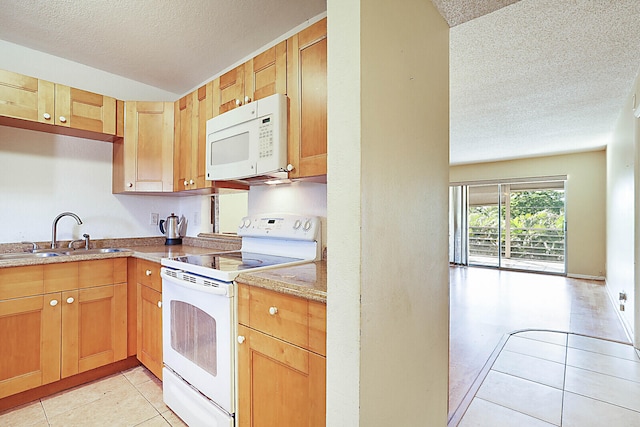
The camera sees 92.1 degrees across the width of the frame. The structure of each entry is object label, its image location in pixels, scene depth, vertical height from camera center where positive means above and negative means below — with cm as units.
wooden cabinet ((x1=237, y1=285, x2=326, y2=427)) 109 -57
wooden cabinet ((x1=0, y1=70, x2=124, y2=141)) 200 +75
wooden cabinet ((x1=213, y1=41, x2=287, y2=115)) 172 +82
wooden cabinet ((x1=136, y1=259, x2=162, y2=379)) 202 -70
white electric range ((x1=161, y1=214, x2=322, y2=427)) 141 -50
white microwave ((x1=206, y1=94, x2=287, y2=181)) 167 +43
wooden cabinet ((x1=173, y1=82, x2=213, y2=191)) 227 +59
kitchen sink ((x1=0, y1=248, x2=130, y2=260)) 210 -29
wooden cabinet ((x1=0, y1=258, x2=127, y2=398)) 180 -69
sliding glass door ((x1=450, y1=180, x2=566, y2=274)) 598 -21
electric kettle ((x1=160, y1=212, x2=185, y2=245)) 300 -16
